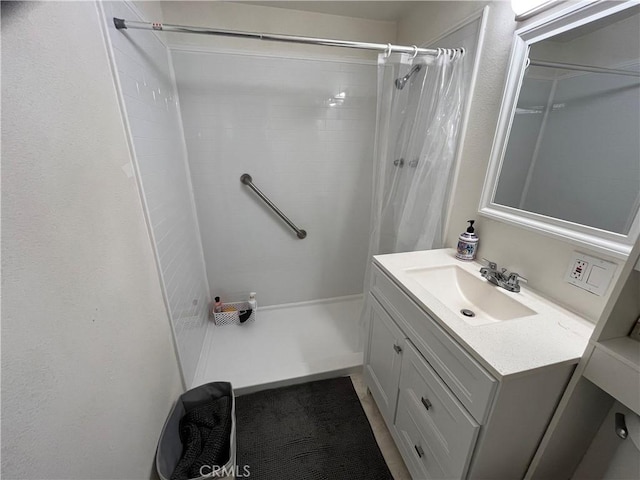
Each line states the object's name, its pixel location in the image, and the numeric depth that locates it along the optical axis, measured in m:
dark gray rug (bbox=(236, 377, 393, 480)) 1.15
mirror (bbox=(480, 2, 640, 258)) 0.73
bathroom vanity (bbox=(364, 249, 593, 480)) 0.67
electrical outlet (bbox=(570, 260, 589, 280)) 0.83
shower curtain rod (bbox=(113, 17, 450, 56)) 0.93
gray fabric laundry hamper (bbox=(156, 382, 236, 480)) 0.97
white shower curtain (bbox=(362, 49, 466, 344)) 1.25
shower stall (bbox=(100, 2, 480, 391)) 1.36
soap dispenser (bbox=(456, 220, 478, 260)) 1.20
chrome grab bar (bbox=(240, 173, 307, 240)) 1.84
